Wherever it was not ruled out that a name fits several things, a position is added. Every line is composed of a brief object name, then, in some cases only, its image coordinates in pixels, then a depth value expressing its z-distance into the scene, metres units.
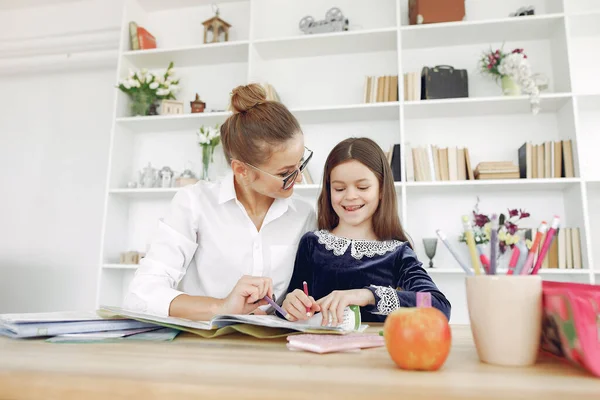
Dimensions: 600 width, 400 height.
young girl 1.52
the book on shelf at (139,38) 3.39
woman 1.51
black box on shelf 2.92
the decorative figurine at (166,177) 3.28
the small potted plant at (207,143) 3.16
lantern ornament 3.35
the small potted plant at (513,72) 2.76
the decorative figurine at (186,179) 3.20
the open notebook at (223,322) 0.81
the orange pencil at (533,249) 0.61
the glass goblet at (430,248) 2.82
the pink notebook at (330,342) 0.67
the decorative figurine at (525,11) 2.89
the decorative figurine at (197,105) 3.30
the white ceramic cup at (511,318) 0.58
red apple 0.54
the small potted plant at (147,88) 3.27
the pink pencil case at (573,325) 0.50
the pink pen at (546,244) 0.60
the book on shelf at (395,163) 2.84
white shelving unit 2.85
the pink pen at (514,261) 0.62
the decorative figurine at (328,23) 3.13
